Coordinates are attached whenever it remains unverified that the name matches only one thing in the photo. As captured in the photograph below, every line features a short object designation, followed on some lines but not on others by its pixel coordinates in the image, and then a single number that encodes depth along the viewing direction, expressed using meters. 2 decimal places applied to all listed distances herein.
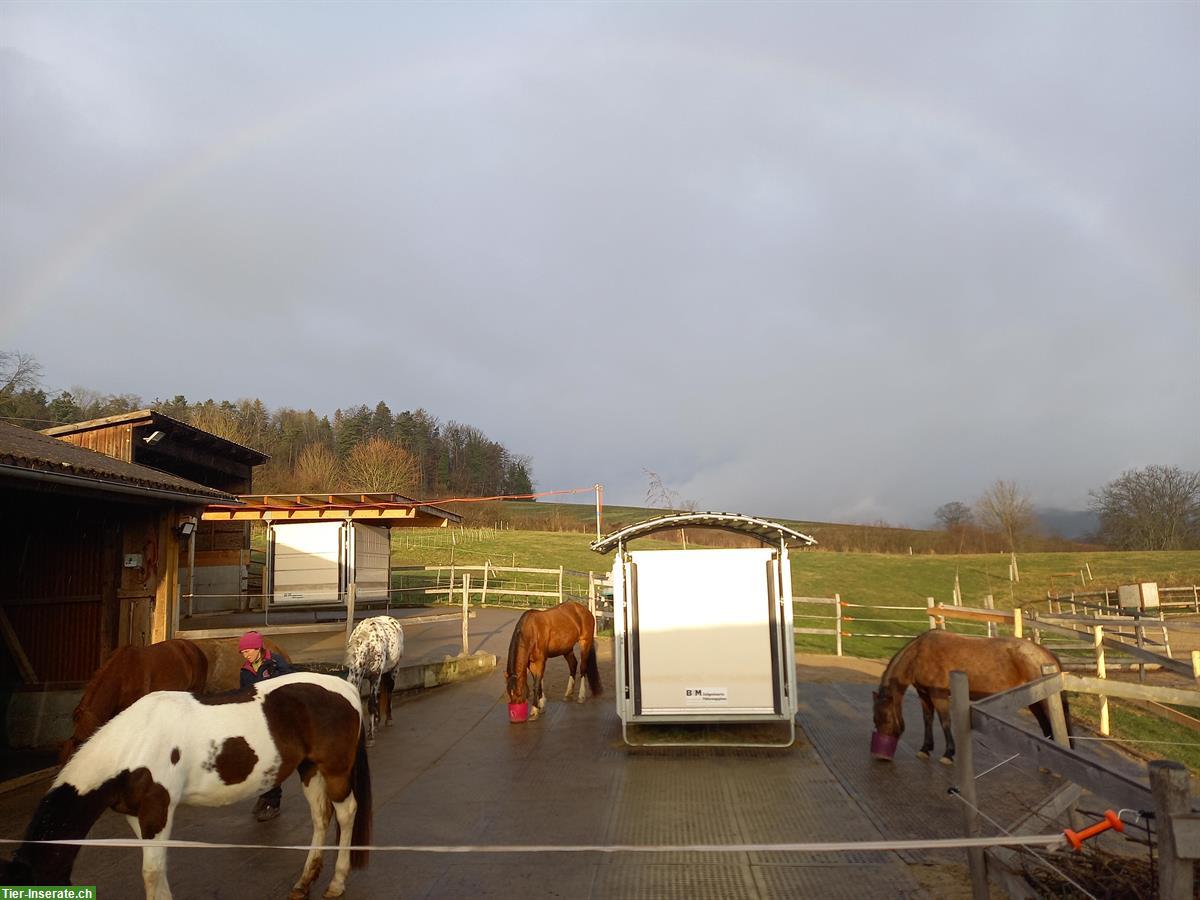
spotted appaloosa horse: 10.44
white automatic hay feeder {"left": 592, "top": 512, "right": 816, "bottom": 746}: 9.08
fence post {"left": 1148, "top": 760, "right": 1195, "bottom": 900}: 2.58
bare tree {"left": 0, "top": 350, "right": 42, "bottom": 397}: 38.09
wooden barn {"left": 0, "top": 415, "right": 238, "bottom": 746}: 10.10
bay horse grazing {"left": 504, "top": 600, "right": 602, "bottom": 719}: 11.23
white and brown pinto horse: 3.96
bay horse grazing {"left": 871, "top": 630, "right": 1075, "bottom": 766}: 7.94
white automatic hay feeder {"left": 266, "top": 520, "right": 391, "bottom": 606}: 18.12
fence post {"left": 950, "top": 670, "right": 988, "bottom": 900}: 4.14
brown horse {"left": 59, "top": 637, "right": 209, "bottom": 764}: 7.16
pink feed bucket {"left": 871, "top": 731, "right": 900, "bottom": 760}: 8.20
